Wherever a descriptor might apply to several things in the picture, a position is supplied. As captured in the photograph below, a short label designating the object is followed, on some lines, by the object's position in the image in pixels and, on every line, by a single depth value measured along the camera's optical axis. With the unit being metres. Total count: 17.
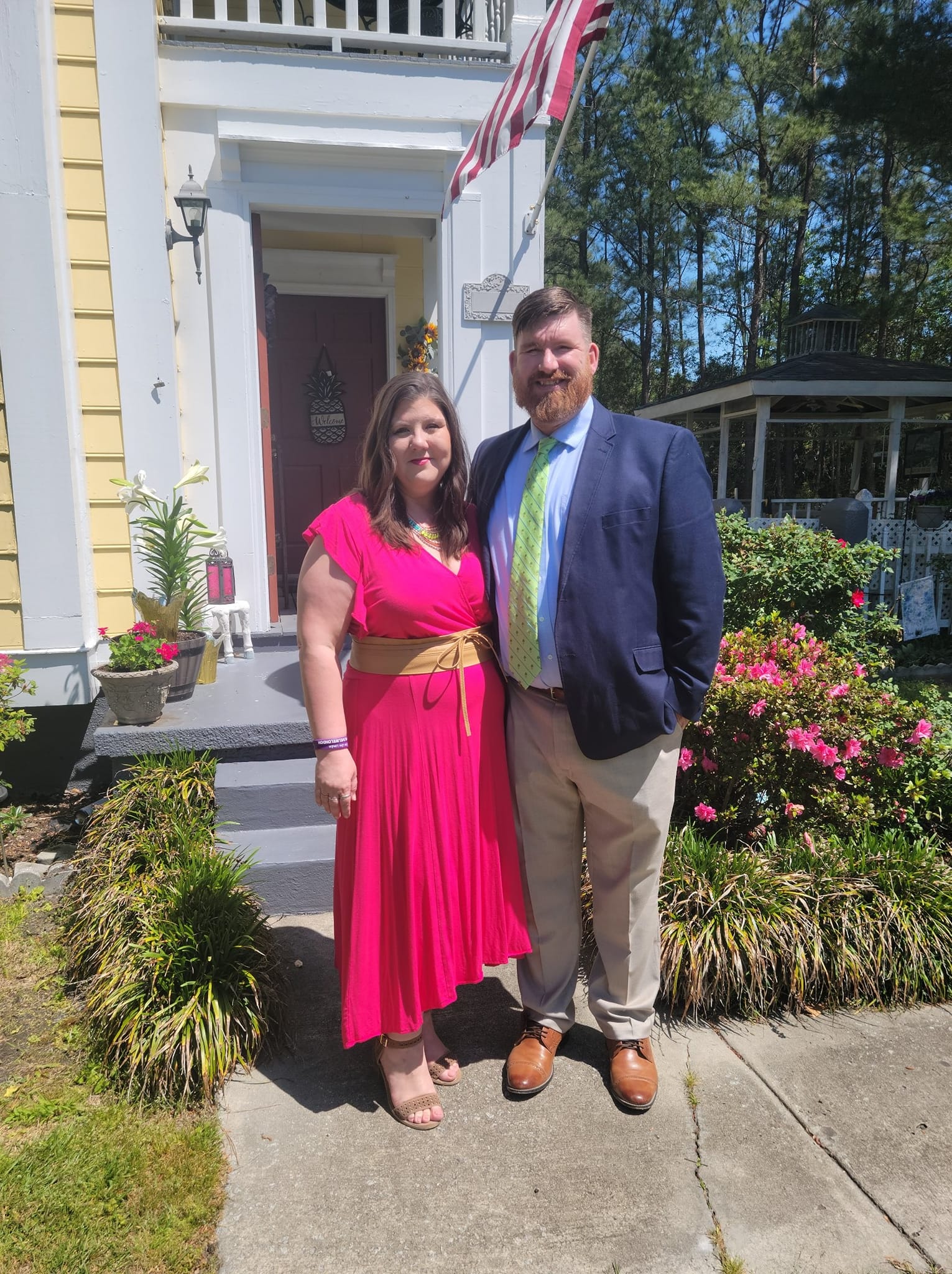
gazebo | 12.88
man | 2.19
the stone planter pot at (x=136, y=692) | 3.66
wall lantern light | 4.54
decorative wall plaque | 5.13
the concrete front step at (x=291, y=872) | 3.25
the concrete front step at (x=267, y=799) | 3.44
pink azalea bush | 3.27
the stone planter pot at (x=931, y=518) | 9.46
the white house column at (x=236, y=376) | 4.85
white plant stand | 4.90
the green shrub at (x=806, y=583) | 4.46
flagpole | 4.00
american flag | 3.95
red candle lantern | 4.83
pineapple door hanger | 6.82
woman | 2.18
